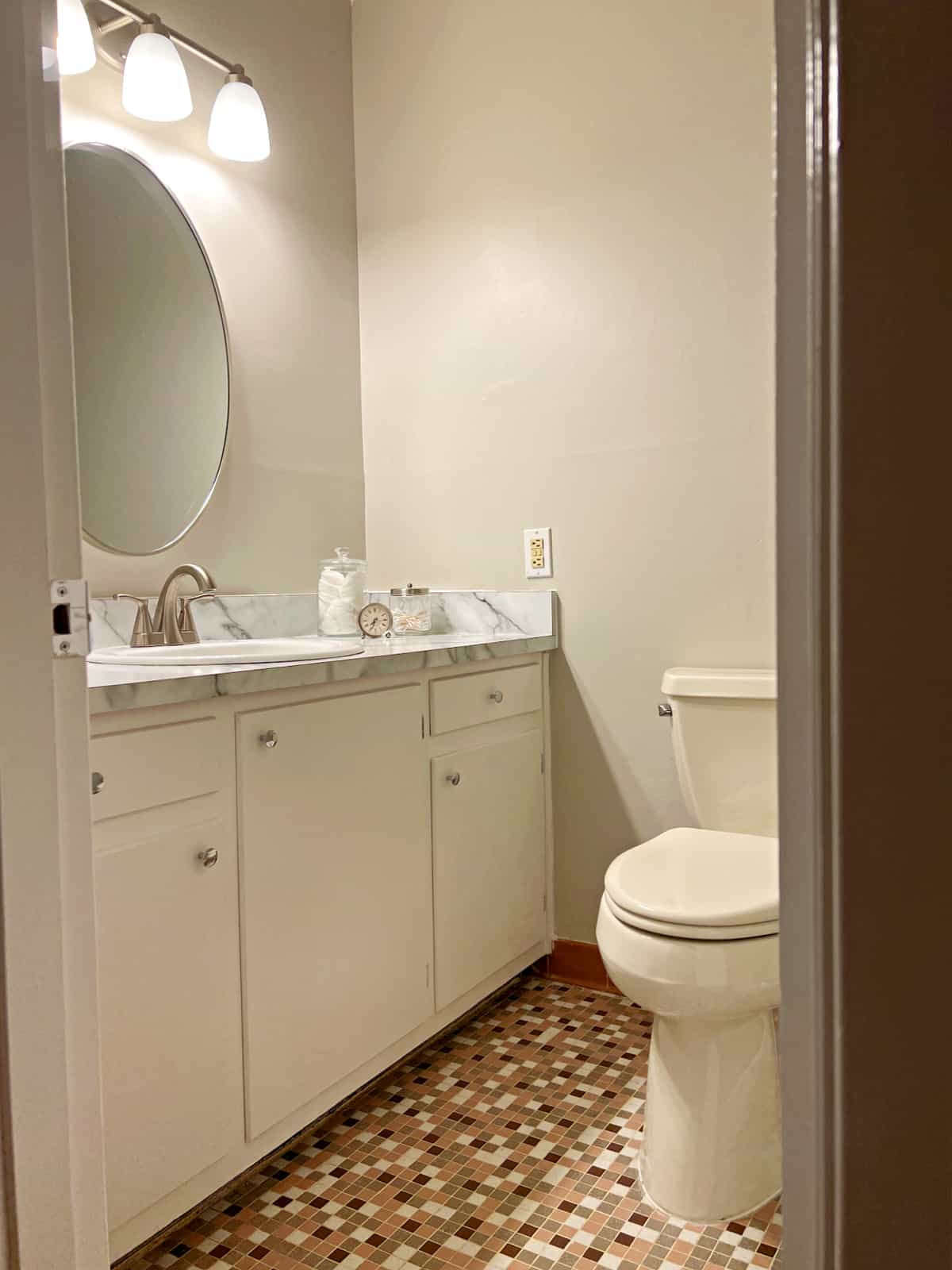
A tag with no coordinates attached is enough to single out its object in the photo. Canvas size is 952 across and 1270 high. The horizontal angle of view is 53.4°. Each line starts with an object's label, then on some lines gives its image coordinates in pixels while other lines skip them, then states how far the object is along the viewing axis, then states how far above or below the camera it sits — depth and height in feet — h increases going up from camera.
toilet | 4.74 -2.20
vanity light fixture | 6.27 +3.54
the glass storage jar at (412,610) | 7.89 -0.21
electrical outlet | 7.74 +0.25
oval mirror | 6.37 +1.69
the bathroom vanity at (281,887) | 4.32 -1.68
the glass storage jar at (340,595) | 7.75 -0.07
